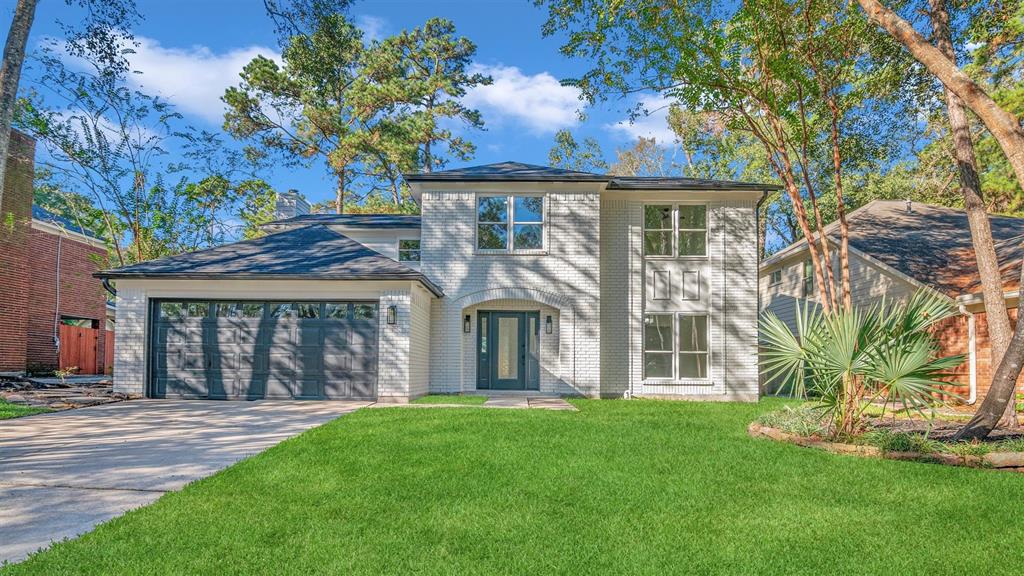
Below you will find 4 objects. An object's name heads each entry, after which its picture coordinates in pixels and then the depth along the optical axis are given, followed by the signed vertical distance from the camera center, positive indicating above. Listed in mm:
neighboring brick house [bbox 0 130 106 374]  19125 +1335
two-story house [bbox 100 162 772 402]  13352 +437
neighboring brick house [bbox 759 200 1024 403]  14031 +1372
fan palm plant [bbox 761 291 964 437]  6992 -443
